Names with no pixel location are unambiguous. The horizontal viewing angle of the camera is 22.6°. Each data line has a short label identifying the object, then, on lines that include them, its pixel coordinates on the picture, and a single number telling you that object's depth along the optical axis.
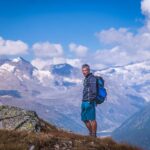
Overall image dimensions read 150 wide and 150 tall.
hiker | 18.02
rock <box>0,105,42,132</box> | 16.97
